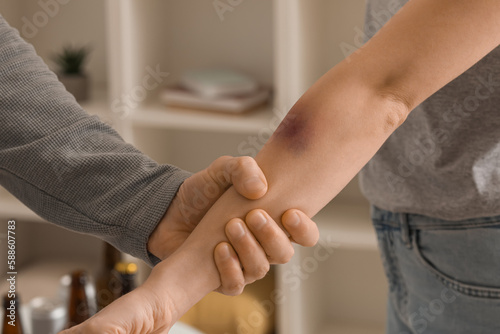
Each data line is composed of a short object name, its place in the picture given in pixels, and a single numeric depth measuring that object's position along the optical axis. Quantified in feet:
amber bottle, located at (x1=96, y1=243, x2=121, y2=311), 5.53
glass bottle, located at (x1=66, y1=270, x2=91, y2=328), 4.78
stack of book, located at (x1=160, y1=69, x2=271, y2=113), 6.34
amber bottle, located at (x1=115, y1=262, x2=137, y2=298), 4.70
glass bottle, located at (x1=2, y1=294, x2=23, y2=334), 4.51
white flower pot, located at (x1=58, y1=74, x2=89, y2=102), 6.78
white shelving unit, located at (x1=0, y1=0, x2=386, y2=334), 6.21
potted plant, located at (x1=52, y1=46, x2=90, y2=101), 6.80
